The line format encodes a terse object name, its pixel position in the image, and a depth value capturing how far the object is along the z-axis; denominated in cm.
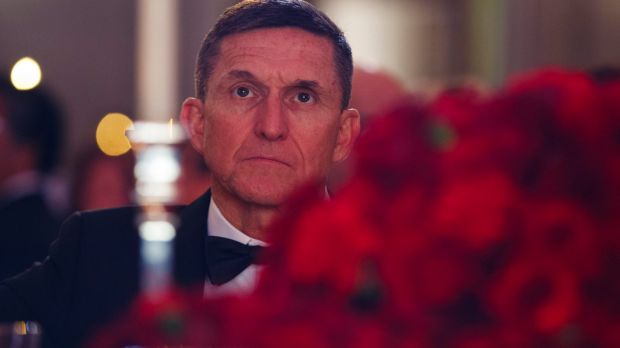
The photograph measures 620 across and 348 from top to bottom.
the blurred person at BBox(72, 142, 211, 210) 807
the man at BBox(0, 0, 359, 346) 312
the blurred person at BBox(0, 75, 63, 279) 618
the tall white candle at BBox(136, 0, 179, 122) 1358
